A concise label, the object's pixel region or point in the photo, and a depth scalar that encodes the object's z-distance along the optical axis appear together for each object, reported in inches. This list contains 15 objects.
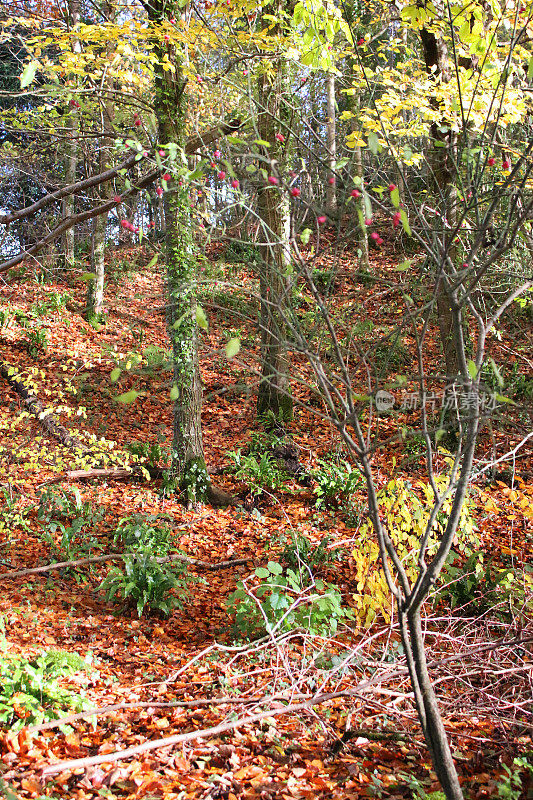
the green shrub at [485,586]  139.3
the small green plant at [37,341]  360.8
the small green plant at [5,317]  363.6
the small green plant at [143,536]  183.2
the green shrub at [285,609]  128.6
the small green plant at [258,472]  242.1
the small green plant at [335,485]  224.5
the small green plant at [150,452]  251.6
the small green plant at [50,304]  396.5
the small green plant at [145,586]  156.5
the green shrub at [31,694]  97.7
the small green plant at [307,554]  174.6
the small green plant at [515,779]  82.1
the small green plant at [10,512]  183.8
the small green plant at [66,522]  185.4
